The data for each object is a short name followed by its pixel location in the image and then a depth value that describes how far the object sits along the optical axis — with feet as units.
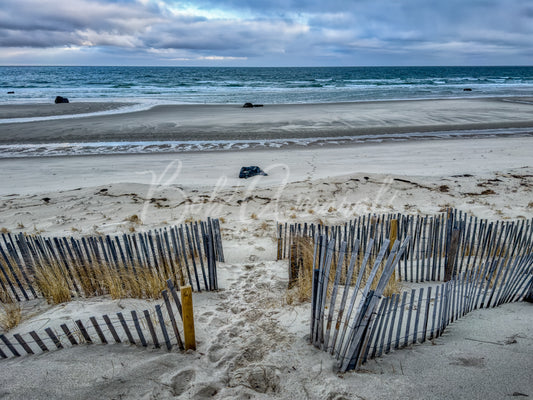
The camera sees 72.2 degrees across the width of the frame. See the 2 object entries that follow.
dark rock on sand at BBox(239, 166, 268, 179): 31.91
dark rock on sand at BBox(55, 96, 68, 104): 89.76
